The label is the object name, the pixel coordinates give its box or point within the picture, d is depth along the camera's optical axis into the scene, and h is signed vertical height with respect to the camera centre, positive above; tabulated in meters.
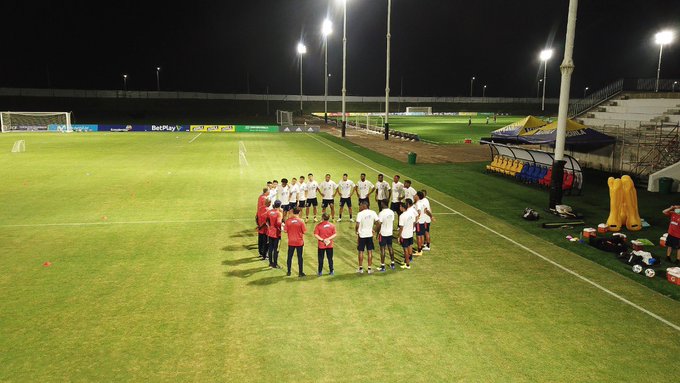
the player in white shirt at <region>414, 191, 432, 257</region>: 12.88 -2.48
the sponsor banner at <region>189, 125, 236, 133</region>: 63.50 -1.25
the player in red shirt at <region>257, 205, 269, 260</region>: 12.27 -2.93
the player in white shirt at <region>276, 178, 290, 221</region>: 15.59 -2.46
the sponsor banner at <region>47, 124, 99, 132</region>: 61.22 -1.35
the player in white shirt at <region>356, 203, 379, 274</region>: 11.37 -2.57
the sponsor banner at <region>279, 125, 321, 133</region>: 63.54 -1.26
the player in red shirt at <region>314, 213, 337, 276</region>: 10.99 -2.63
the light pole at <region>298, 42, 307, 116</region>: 76.31 +11.33
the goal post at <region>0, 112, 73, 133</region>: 60.16 -0.62
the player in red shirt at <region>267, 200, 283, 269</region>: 11.73 -2.68
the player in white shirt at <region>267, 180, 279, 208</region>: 12.97 -2.12
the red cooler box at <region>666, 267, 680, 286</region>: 11.19 -3.56
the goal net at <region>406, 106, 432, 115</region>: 122.03 +2.69
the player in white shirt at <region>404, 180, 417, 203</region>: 14.73 -2.22
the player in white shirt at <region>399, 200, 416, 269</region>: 11.94 -2.79
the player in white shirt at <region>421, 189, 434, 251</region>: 12.95 -2.87
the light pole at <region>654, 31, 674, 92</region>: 40.56 +7.25
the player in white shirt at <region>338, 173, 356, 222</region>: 16.77 -2.48
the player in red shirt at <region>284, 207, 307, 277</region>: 11.10 -2.58
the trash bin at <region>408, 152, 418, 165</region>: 31.69 -2.53
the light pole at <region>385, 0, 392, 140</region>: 41.59 +6.02
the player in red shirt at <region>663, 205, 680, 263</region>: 12.08 -2.81
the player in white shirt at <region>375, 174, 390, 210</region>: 16.08 -2.36
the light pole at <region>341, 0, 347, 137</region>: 45.81 +8.43
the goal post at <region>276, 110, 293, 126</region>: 72.46 +0.20
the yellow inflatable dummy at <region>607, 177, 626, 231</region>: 15.78 -2.84
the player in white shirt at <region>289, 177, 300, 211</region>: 15.98 -2.41
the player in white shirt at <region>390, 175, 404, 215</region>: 15.84 -2.43
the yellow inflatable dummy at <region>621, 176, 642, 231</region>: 15.78 -2.75
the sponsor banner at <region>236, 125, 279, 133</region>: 63.62 -1.30
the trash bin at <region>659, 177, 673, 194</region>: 22.17 -2.86
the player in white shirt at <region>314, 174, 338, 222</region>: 16.53 -2.46
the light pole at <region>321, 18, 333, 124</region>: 56.36 +11.06
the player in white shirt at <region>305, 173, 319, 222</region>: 16.70 -2.52
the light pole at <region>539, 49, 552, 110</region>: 50.83 +7.33
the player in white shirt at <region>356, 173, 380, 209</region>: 16.55 -2.37
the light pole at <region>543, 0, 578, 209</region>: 16.84 +0.56
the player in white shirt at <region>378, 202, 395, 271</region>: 11.66 -2.71
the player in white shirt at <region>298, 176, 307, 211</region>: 16.33 -2.50
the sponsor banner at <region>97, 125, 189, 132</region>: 63.25 -1.32
